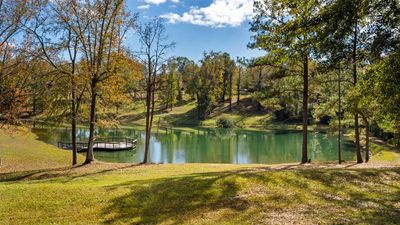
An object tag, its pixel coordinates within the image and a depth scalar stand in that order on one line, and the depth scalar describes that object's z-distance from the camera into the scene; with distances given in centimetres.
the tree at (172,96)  8440
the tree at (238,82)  9581
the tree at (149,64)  2633
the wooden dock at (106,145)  4591
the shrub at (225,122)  7988
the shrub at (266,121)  8104
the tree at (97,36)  2262
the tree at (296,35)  1217
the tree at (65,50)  2211
